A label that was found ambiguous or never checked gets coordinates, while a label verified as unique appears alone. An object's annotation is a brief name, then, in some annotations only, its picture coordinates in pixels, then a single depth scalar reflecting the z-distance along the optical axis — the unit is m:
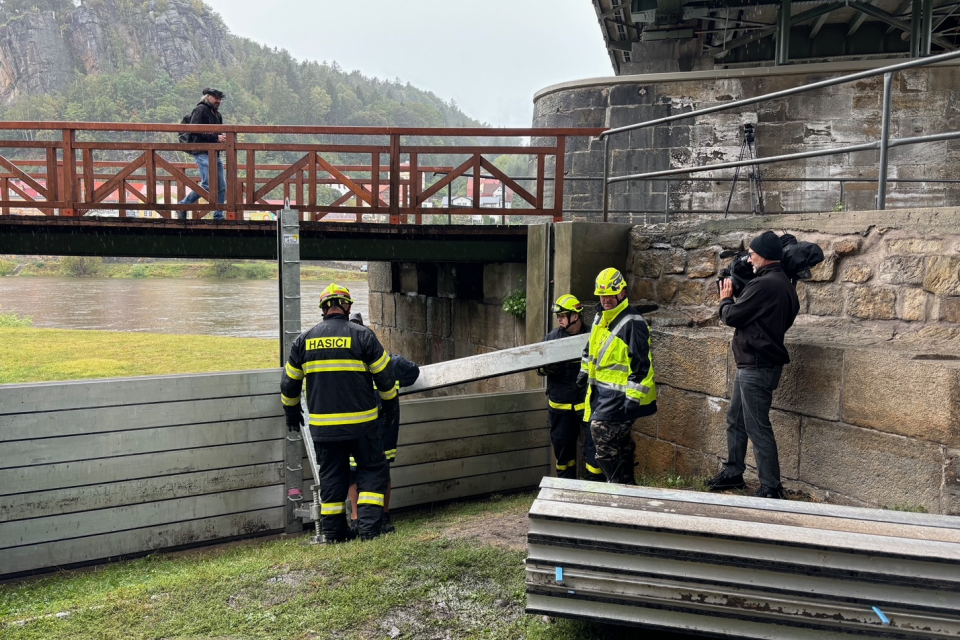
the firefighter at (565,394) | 6.76
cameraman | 4.69
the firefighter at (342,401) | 5.46
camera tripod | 11.41
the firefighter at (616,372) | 5.52
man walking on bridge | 9.67
